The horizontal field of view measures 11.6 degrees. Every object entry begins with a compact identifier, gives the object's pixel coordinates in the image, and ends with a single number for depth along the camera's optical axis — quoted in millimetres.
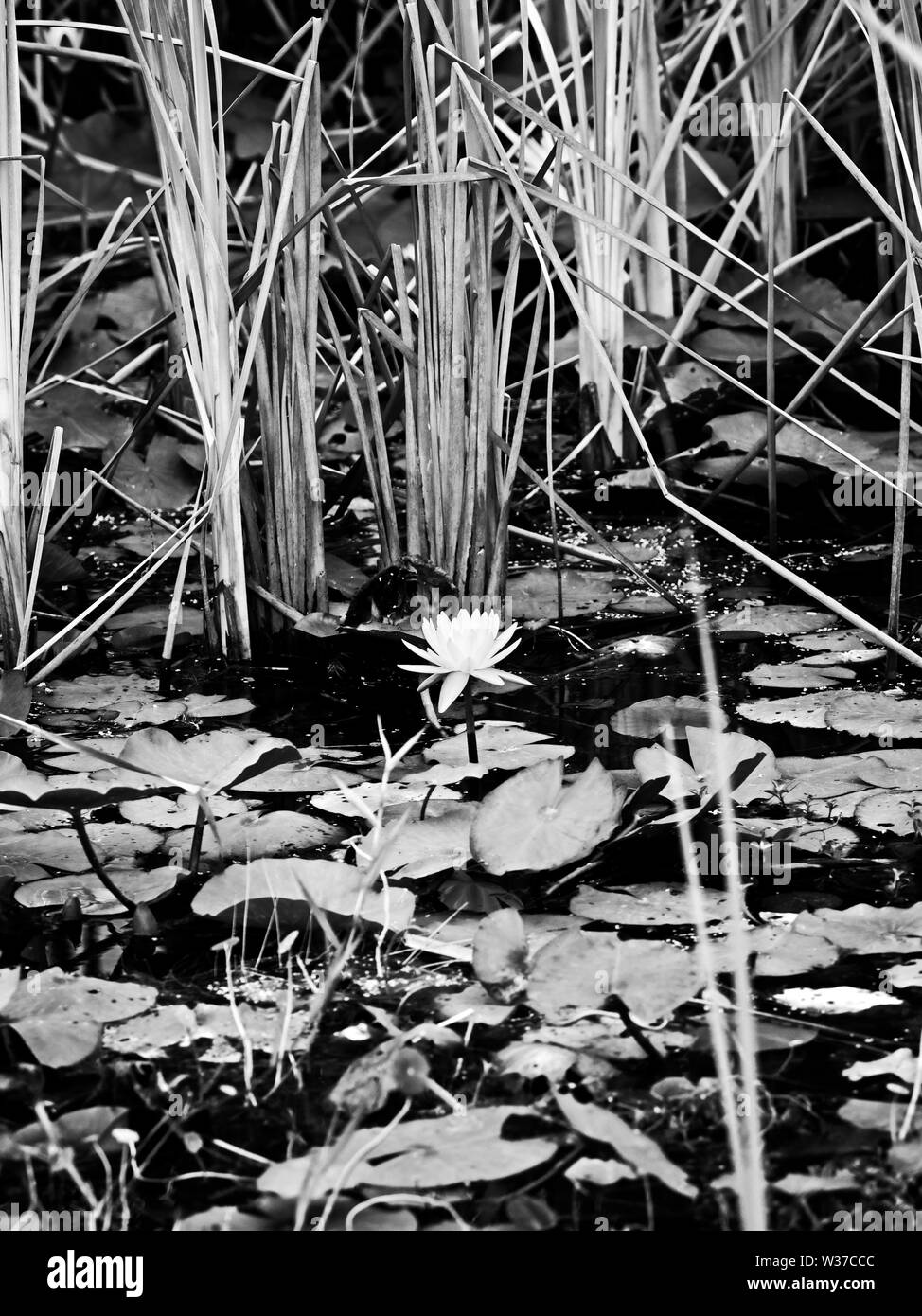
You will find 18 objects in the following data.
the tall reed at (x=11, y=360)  3784
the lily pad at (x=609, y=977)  3276
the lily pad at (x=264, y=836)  3512
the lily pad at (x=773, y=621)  3962
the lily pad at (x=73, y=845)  3520
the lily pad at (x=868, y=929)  3364
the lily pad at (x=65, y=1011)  3292
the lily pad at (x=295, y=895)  3405
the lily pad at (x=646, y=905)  3423
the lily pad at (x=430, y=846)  3490
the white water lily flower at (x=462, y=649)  3606
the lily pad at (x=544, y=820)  3461
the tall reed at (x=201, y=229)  3781
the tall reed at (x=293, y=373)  3857
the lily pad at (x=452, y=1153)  3184
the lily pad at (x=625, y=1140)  3178
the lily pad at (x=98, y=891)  3460
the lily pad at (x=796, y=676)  3811
